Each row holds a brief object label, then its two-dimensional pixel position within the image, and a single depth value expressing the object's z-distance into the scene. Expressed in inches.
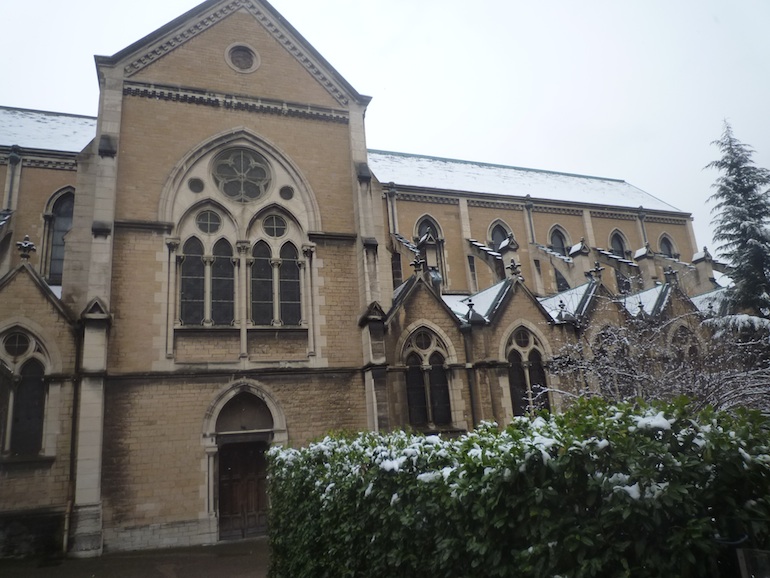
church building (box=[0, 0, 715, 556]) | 583.8
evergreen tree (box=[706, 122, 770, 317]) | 855.1
